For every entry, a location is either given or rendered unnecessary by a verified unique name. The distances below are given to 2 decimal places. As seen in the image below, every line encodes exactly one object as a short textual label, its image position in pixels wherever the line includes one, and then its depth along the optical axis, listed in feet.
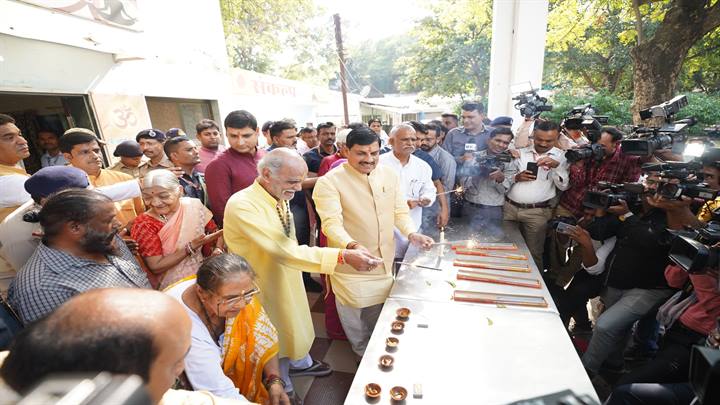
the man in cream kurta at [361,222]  8.44
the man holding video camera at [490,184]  12.13
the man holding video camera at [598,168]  10.29
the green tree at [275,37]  58.95
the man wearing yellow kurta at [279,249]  6.89
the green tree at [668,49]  23.16
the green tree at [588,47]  38.32
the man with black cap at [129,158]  11.85
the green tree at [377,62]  142.00
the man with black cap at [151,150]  12.19
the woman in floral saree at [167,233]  7.32
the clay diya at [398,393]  5.03
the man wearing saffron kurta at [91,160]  8.96
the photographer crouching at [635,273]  7.93
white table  5.15
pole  53.63
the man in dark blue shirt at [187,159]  10.70
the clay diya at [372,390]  5.08
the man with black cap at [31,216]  6.33
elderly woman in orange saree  5.24
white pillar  21.11
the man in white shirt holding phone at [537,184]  11.64
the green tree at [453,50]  55.67
